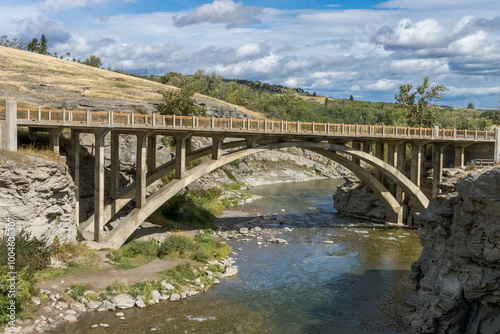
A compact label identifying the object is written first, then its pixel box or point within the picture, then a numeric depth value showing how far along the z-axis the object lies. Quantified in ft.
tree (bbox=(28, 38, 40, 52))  279.90
